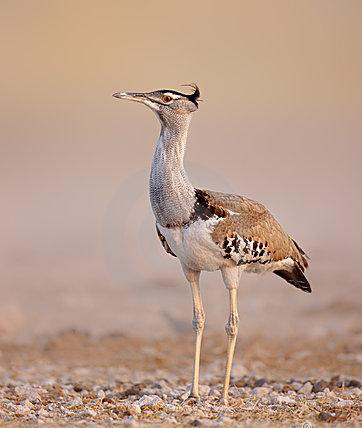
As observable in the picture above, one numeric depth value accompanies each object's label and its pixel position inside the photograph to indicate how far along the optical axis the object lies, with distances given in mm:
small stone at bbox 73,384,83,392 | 16056
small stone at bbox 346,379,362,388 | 16250
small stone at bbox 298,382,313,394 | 15773
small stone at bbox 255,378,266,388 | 16498
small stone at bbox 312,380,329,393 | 15789
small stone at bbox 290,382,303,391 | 16136
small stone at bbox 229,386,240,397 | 15444
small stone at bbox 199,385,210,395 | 15587
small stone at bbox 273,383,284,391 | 16047
